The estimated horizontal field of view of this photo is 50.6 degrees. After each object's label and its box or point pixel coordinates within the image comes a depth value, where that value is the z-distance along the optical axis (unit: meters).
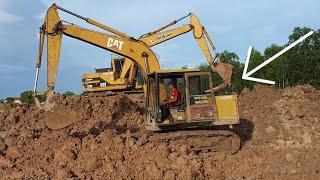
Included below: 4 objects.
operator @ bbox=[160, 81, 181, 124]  8.37
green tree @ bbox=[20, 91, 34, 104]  36.52
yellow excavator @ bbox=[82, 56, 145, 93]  15.47
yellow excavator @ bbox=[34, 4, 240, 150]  8.34
